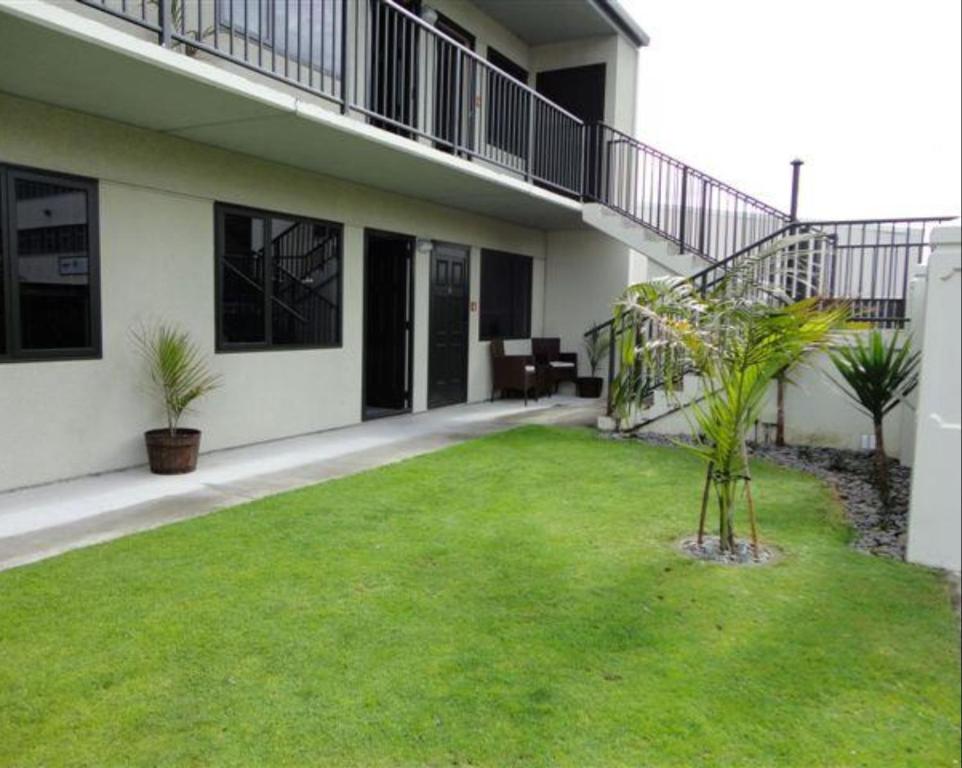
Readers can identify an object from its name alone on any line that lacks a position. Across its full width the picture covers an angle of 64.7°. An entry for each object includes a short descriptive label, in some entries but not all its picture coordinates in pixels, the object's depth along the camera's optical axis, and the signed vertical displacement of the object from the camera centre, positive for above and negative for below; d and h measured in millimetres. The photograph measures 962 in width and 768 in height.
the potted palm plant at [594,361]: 13438 -693
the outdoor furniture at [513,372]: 12273 -847
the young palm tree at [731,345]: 4438 -117
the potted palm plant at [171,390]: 6555 -710
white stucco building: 5812 +1174
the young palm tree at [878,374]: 6309 -376
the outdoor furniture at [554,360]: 13305 -708
